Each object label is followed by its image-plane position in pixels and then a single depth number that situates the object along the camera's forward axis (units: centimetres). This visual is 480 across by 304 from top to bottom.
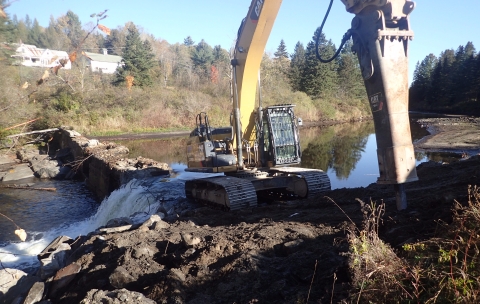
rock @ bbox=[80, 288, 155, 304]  349
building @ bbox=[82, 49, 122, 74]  5438
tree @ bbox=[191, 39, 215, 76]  5694
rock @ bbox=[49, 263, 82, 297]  510
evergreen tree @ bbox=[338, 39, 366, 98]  5288
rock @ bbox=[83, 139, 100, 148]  1981
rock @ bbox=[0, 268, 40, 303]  587
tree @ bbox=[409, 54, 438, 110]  6247
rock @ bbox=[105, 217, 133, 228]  773
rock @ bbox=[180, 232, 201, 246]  475
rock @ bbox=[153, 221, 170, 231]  617
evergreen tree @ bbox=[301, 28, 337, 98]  4902
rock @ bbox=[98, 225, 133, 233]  662
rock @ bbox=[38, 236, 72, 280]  601
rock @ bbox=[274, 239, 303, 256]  424
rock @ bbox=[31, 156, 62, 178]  1857
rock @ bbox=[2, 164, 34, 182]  1794
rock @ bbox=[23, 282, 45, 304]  502
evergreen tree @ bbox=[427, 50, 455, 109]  5380
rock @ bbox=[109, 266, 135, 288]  420
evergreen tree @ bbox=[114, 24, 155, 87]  4088
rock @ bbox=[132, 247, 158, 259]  472
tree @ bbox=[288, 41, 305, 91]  5019
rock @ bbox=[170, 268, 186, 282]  388
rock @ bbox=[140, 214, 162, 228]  653
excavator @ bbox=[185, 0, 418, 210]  791
